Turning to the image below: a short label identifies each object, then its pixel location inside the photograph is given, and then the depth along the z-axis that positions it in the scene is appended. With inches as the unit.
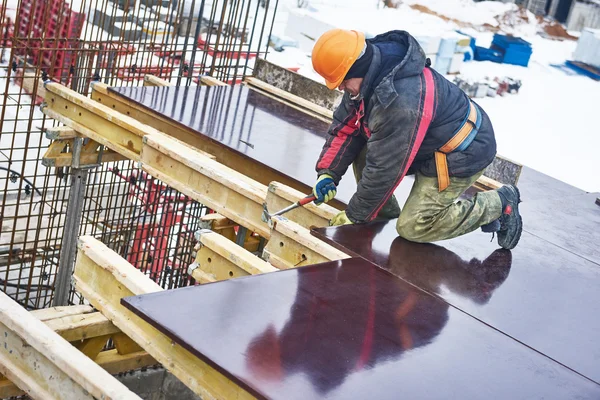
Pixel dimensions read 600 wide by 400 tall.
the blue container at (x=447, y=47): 862.5
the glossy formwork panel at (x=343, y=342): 131.4
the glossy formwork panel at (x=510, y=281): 166.2
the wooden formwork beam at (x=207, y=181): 207.2
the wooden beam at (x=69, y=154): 258.5
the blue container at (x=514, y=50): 1008.9
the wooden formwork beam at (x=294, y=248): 182.9
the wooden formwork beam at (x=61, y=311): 187.9
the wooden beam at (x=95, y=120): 238.7
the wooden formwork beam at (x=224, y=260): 171.5
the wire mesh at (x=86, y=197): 269.6
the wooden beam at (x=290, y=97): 306.2
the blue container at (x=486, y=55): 1002.1
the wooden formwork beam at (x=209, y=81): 319.9
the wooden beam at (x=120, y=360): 201.0
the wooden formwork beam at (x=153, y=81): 300.7
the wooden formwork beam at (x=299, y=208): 199.9
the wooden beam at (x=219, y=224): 257.2
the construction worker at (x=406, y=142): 180.7
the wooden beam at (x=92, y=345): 188.9
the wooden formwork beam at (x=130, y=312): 135.0
